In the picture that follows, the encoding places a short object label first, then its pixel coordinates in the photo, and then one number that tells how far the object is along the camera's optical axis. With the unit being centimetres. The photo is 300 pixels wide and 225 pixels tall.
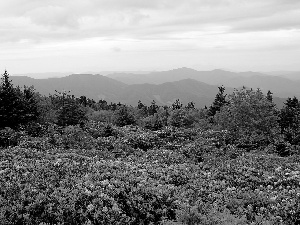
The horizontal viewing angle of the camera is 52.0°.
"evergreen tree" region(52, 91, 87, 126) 3997
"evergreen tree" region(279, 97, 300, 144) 5824
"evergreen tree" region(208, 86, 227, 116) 8188
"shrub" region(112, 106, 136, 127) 5069
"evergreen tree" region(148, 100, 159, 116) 11712
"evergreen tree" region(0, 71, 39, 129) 3441
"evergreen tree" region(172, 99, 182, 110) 10372
